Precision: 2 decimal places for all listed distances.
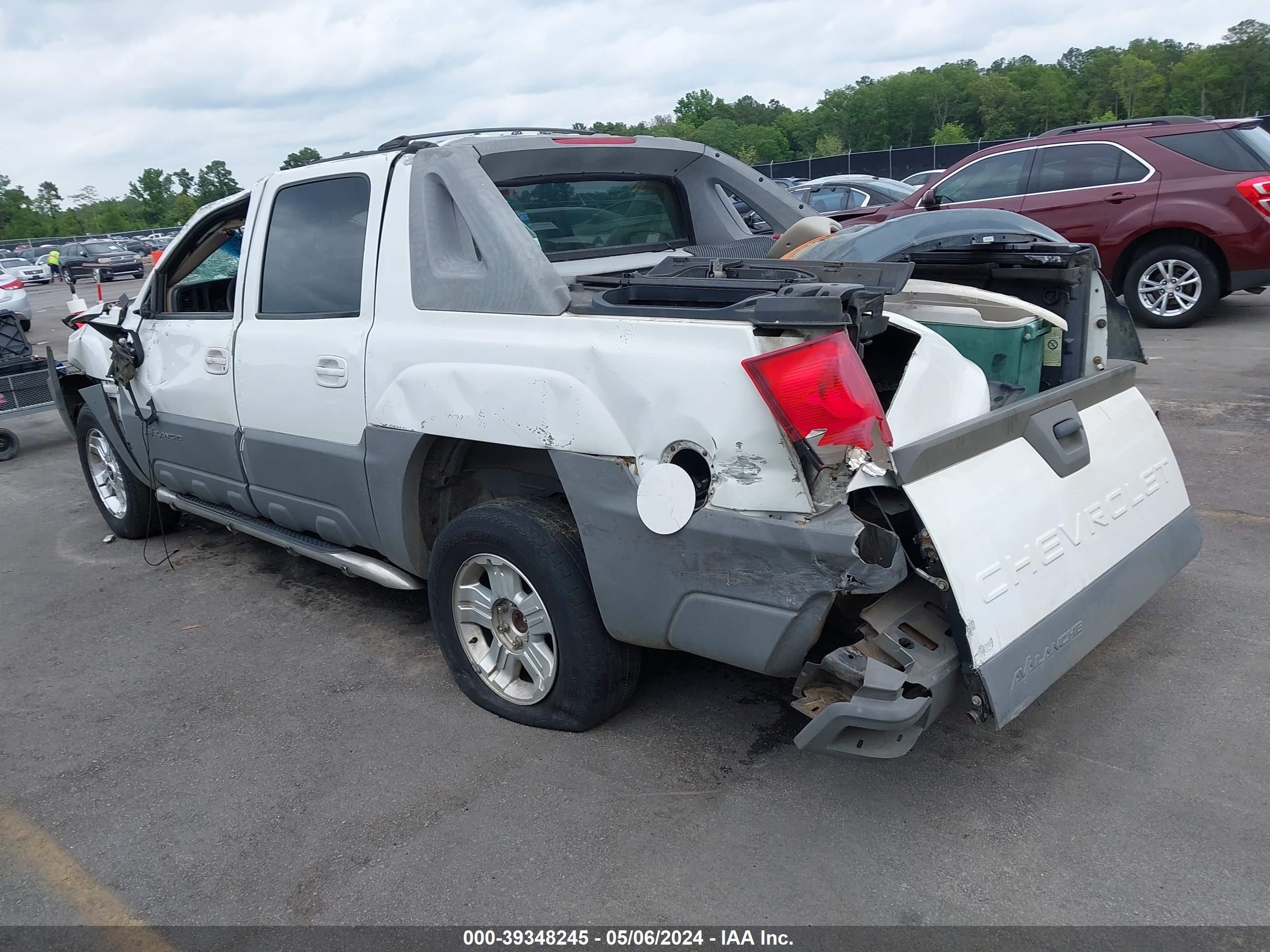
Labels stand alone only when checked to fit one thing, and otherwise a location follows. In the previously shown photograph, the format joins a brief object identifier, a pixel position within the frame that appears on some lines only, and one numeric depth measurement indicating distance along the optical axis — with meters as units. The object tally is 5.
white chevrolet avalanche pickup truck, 2.55
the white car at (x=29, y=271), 35.94
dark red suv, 9.01
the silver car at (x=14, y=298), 11.63
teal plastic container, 3.39
